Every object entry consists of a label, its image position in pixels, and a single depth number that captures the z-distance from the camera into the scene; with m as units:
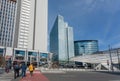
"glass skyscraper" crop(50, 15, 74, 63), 84.02
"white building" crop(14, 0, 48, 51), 55.89
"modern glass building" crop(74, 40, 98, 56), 90.64
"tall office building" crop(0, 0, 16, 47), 52.26
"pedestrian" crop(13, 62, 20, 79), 10.02
